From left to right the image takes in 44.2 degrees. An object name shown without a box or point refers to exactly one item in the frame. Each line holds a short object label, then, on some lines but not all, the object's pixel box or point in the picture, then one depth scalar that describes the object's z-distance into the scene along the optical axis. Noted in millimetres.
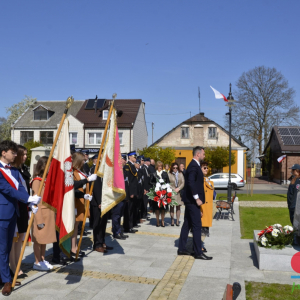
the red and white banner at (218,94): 18652
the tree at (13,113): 63875
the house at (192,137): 48531
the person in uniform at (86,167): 10389
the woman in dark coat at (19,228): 5664
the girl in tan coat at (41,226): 6086
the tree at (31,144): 46250
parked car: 33062
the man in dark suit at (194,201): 7391
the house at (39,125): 49625
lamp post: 19125
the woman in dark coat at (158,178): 11305
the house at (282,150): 43812
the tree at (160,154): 41031
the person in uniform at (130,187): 10016
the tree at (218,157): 40938
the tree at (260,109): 48938
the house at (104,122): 47281
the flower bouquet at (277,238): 6699
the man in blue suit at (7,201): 5047
